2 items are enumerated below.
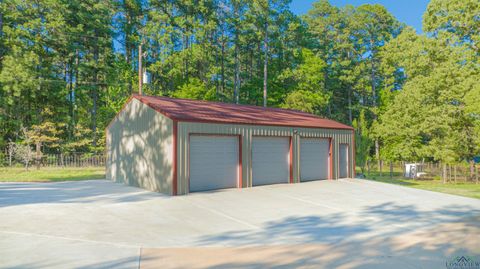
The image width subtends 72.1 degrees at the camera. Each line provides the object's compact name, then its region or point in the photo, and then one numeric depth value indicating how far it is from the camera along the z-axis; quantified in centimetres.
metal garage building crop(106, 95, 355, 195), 1129
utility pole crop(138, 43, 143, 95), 1651
